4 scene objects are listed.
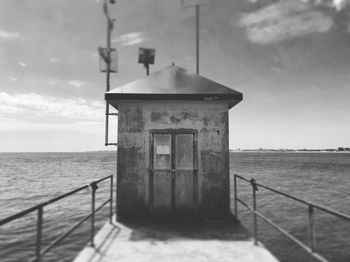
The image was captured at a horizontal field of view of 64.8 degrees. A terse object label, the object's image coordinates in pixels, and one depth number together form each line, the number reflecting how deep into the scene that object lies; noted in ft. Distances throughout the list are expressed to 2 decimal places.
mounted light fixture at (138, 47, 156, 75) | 23.49
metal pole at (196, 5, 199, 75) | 24.59
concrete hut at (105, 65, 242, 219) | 18.42
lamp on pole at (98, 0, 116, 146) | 21.66
